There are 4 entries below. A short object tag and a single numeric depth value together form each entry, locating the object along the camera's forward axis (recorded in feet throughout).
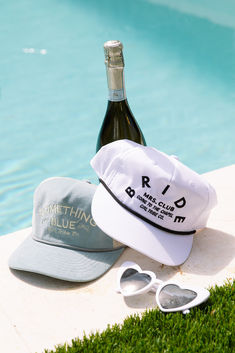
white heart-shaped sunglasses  4.75
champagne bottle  5.46
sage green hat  5.29
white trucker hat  5.08
